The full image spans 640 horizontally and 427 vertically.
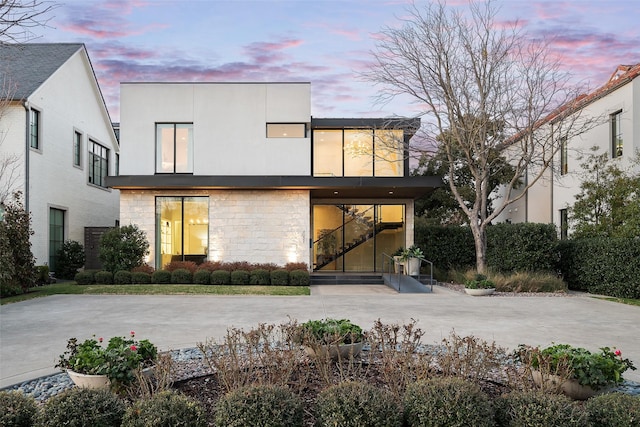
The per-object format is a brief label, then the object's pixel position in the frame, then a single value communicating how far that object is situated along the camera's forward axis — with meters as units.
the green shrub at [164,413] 3.37
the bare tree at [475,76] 15.34
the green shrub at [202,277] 15.34
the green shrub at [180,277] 15.32
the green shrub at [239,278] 15.23
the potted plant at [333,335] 5.07
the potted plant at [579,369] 4.26
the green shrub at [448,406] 3.41
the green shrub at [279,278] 15.23
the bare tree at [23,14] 5.28
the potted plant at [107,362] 4.28
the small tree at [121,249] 15.62
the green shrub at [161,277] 15.26
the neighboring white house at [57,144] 16.25
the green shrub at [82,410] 3.42
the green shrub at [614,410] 3.34
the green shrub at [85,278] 15.26
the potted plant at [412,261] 16.42
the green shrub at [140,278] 15.24
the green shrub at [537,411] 3.36
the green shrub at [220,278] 15.25
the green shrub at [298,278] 15.23
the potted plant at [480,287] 13.62
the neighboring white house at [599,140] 15.63
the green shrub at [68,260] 18.41
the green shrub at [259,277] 15.27
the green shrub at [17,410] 3.41
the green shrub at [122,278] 15.19
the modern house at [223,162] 17.09
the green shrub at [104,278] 15.21
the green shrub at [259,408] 3.38
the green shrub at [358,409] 3.39
